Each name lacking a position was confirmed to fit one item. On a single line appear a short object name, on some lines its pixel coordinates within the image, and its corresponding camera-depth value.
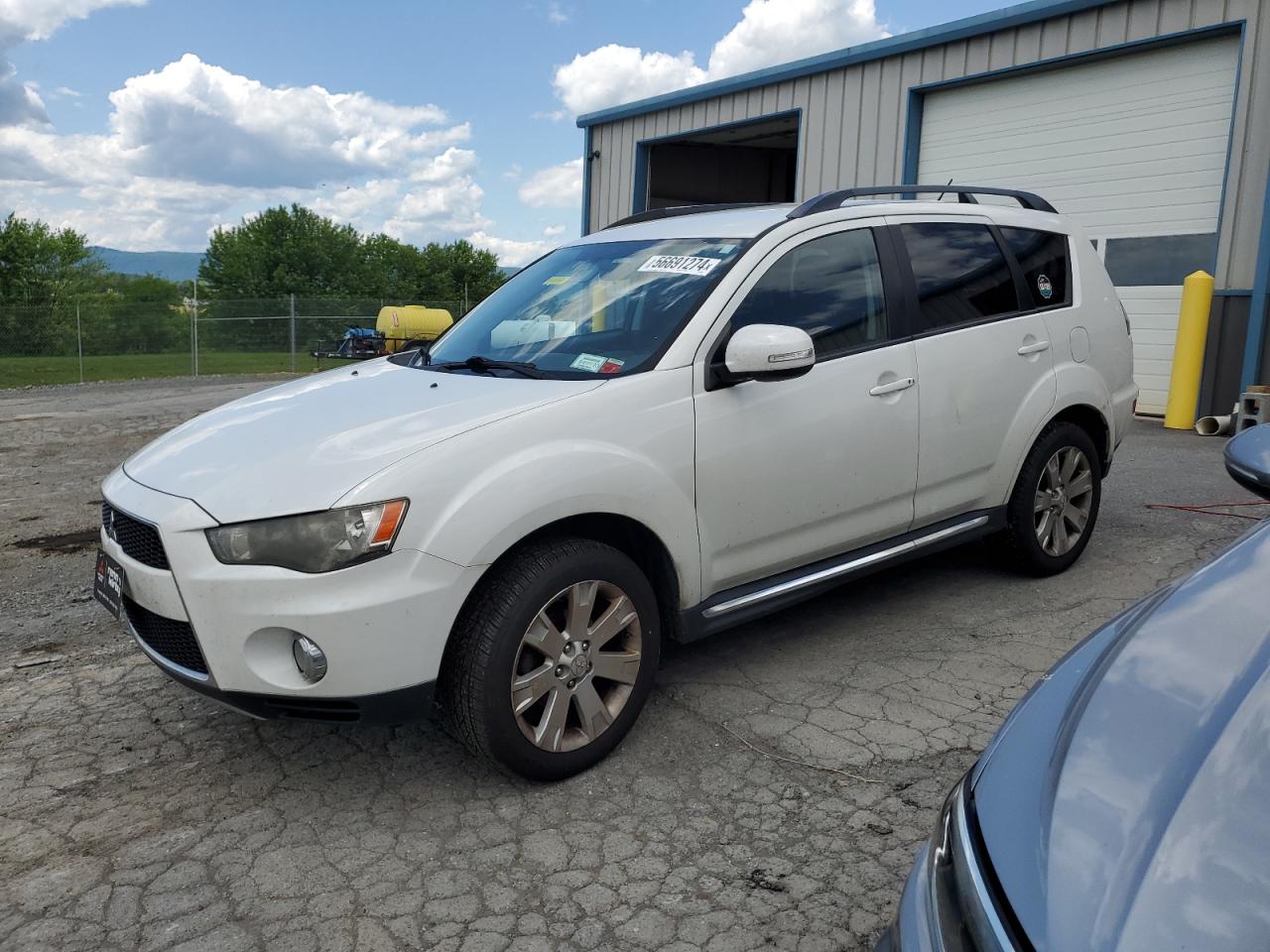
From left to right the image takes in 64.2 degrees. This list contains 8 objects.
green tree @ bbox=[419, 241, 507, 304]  84.38
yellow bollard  10.42
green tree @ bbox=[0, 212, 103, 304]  40.34
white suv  2.71
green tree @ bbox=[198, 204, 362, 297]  68.56
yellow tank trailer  30.91
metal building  10.30
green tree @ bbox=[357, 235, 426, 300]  74.50
